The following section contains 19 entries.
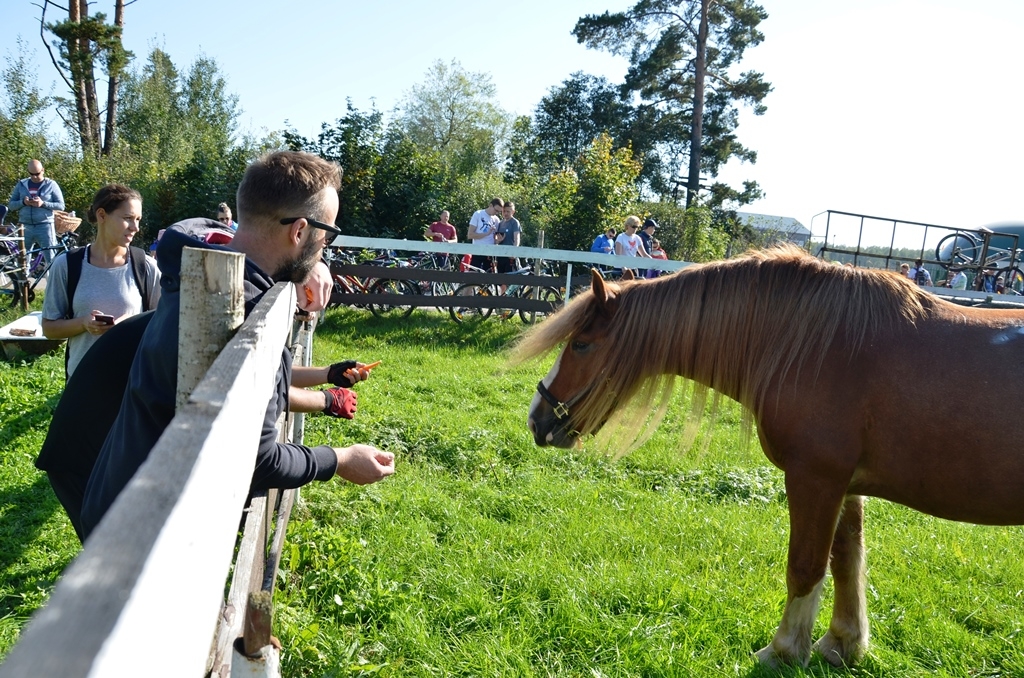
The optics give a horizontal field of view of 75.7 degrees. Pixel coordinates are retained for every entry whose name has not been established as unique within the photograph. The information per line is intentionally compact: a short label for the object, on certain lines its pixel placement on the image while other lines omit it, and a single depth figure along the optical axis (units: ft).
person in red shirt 48.66
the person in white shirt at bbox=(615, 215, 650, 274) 40.91
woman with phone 12.30
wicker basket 32.78
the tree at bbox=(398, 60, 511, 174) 137.18
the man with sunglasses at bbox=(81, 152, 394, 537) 5.07
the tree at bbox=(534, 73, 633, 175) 141.18
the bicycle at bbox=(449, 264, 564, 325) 36.55
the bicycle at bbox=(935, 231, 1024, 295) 48.80
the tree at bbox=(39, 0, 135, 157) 64.80
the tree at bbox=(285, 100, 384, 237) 55.88
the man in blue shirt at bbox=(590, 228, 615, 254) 44.55
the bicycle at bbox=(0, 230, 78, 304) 34.27
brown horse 8.75
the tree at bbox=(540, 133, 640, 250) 57.26
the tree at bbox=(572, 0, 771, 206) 91.04
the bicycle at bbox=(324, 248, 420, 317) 35.50
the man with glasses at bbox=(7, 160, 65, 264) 35.65
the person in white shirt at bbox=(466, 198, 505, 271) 43.34
